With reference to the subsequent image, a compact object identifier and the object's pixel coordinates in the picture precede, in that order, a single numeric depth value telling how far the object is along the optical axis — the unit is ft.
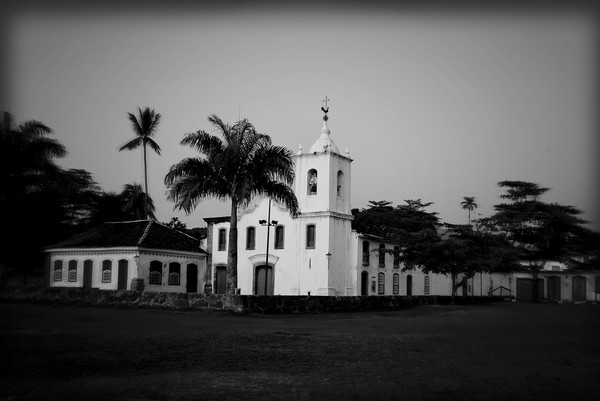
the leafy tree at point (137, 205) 176.22
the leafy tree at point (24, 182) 99.81
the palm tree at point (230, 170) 83.25
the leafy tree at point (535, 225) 157.89
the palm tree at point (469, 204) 277.33
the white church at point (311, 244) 121.73
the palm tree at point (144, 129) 153.07
